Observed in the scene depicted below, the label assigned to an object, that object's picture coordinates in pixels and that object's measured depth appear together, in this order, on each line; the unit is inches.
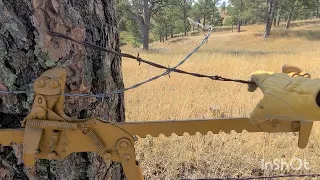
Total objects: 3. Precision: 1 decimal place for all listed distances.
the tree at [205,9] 1749.5
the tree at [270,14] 1223.7
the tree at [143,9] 920.3
